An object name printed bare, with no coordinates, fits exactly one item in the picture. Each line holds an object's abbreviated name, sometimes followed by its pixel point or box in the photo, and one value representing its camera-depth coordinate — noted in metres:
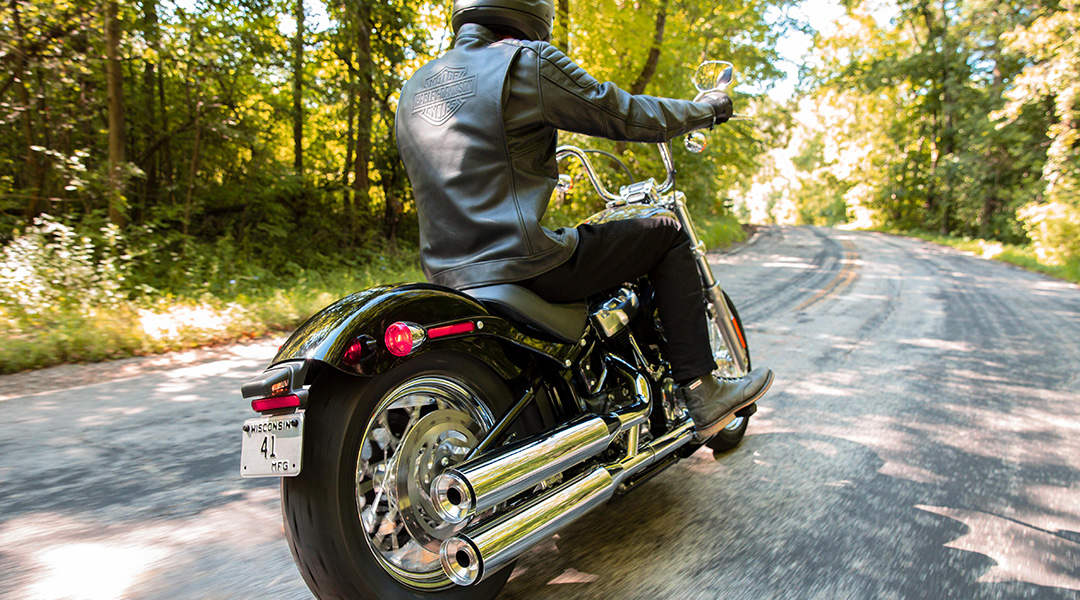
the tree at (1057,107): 15.10
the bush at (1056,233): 14.66
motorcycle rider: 2.17
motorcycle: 1.68
